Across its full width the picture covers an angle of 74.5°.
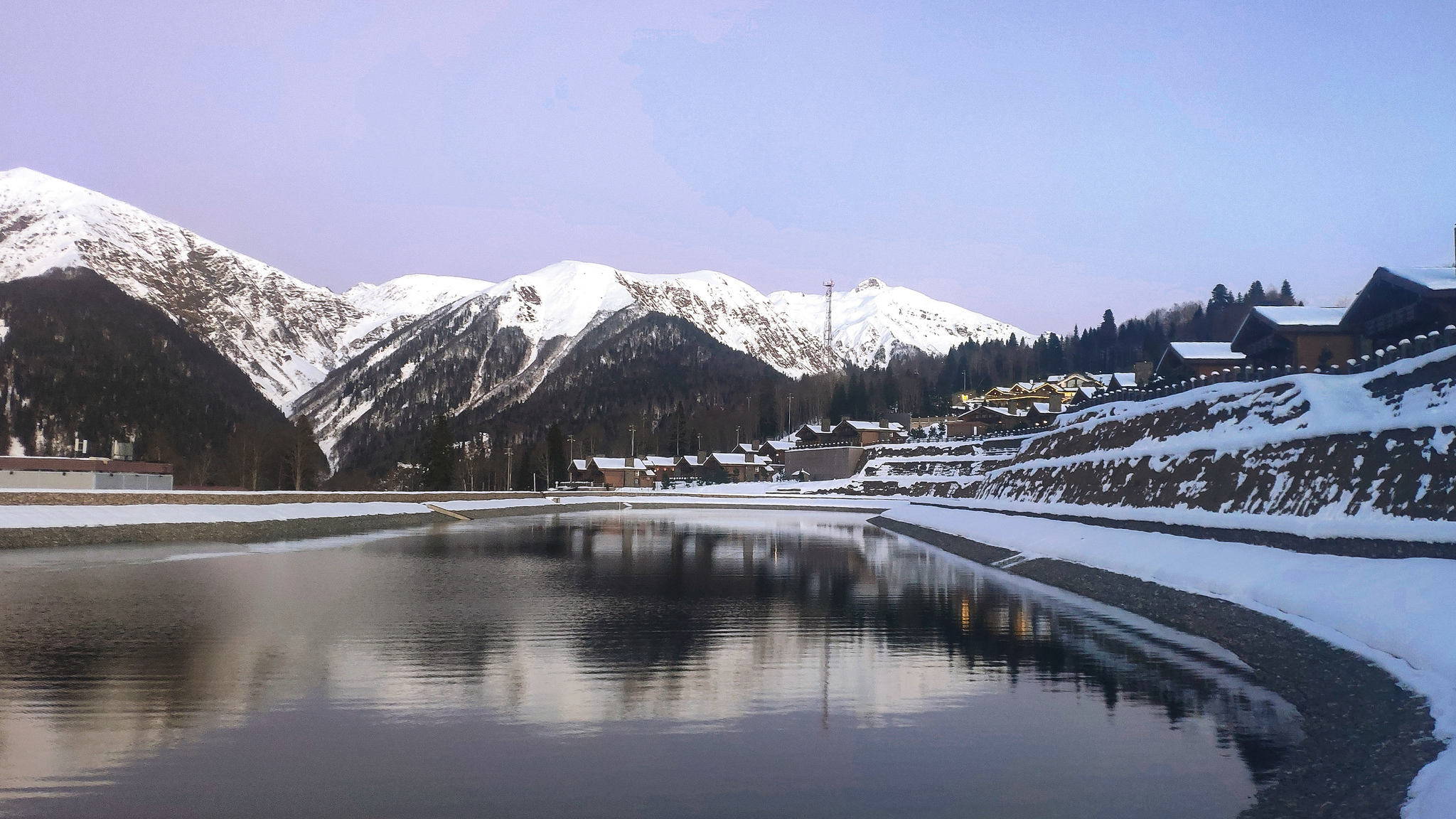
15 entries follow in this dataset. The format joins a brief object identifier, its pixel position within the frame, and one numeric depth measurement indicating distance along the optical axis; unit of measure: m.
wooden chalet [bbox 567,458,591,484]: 160.29
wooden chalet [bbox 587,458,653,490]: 153.88
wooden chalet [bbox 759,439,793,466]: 154.00
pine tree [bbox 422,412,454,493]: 122.50
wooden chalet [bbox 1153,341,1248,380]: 59.84
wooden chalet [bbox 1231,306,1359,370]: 45.41
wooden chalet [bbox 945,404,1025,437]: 103.38
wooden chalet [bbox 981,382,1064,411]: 119.87
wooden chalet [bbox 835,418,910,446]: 127.25
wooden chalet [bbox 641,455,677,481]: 160.88
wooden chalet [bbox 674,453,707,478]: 157.00
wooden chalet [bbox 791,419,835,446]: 136.25
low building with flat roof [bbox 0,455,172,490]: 66.50
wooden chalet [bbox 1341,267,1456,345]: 34.91
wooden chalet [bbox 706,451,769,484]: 151.12
